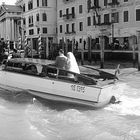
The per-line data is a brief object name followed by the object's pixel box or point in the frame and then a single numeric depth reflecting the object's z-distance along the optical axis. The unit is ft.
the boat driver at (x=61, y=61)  37.09
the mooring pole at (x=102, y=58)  79.71
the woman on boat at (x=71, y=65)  36.99
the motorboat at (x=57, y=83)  32.48
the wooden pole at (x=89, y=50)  93.71
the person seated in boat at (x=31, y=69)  37.90
